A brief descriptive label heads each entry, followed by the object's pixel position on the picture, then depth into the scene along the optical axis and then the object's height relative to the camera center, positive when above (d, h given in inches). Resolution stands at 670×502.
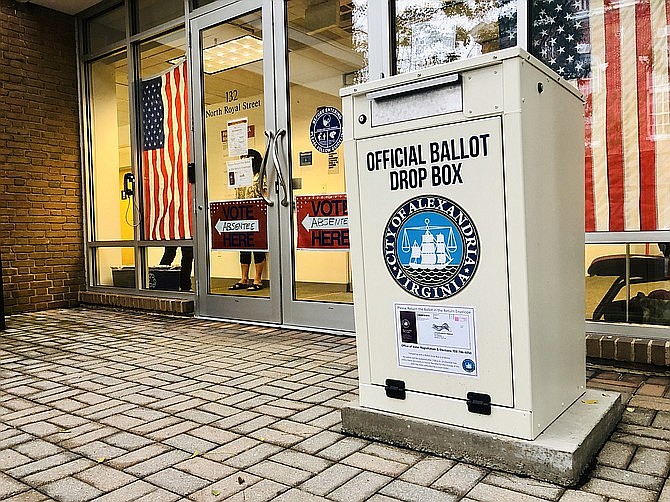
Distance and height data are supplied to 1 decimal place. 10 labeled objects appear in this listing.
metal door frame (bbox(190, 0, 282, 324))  180.5 +14.9
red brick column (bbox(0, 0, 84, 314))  228.8 +35.2
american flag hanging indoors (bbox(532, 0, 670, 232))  121.2 +27.4
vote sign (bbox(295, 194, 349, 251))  165.5 +5.8
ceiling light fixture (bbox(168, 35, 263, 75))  185.6 +59.9
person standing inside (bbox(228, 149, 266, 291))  185.9 -2.8
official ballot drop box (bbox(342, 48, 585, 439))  68.9 -0.3
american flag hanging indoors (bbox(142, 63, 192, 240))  211.3 +32.8
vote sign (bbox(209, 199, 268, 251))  185.5 +6.5
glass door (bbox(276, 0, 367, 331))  165.8 +26.5
